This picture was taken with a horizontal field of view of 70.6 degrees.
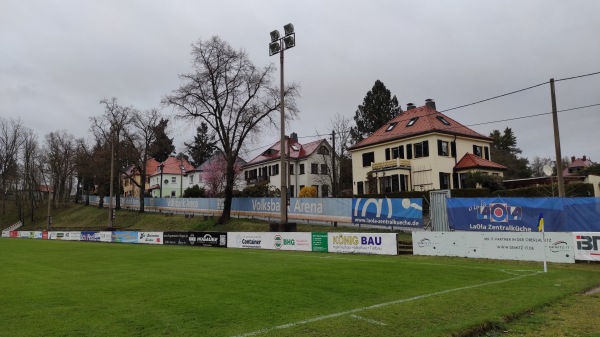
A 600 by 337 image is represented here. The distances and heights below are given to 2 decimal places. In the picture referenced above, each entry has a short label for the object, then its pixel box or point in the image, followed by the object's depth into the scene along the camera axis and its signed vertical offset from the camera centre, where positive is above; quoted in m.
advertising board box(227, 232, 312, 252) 25.41 -1.80
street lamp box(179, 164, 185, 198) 84.12 +7.03
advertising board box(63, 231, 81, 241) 44.47 -2.02
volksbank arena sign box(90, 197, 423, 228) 26.58 +0.14
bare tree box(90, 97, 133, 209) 56.06 +12.14
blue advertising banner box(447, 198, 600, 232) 19.09 -0.37
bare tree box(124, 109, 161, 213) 56.71 +9.99
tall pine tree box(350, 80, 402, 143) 60.22 +14.11
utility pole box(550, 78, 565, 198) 21.30 +3.23
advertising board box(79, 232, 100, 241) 41.66 -1.95
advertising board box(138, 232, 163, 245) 34.94 -1.90
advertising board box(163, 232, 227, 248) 30.16 -1.84
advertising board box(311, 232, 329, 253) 24.55 -1.79
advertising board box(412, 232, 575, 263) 17.53 -1.73
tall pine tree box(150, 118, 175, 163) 58.54 +11.23
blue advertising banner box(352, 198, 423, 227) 26.14 -0.13
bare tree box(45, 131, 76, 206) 71.19 +10.05
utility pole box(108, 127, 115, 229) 43.72 +0.31
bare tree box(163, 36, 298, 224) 37.91 +10.41
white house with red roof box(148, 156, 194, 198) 87.00 +7.74
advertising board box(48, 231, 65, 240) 47.24 -2.02
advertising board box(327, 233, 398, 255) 22.25 -1.79
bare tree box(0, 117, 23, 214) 67.06 +9.70
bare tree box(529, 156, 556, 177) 88.44 +9.35
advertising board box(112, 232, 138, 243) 37.53 -1.91
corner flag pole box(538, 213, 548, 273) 14.79 -0.68
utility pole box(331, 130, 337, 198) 49.89 +2.51
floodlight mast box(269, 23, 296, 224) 25.11 +9.95
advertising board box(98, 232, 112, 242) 39.88 -1.90
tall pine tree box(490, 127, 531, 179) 70.31 +9.06
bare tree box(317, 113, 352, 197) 57.44 +6.06
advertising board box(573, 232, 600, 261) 16.78 -1.61
